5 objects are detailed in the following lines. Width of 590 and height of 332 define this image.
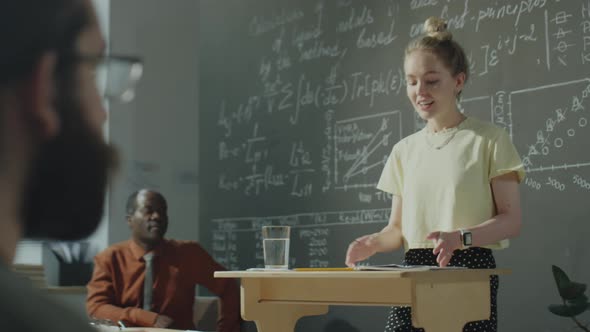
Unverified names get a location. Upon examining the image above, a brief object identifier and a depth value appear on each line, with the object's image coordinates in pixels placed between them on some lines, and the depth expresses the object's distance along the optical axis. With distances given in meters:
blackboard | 3.33
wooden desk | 2.26
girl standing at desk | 2.40
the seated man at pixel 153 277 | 4.10
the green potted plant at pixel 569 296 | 2.97
